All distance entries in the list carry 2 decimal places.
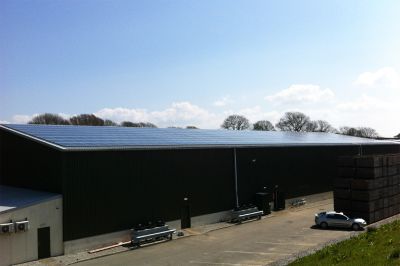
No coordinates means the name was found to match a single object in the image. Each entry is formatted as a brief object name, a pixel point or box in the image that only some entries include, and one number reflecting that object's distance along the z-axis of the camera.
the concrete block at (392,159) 38.07
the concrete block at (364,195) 35.00
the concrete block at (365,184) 35.22
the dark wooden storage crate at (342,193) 36.01
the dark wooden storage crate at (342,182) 36.22
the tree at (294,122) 131.75
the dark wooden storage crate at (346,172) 36.38
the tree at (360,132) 145.88
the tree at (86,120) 94.62
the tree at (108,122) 100.66
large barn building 25.64
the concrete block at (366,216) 34.59
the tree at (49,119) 89.55
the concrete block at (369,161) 35.62
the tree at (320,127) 132.50
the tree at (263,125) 130.50
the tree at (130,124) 100.59
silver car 32.66
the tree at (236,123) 126.99
